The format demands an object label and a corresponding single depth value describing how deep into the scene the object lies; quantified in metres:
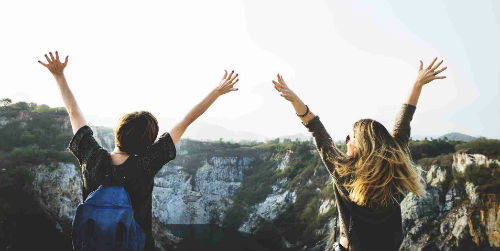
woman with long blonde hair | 2.56
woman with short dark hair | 2.45
